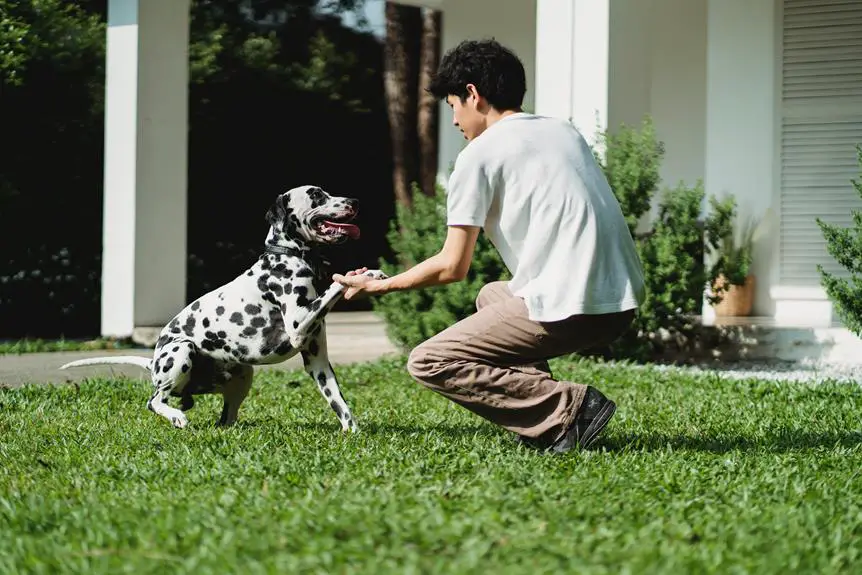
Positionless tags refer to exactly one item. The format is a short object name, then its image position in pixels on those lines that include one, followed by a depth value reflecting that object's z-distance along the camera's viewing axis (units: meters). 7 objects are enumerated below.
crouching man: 4.91
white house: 9.80
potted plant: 9.80
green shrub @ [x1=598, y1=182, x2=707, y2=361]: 9.29
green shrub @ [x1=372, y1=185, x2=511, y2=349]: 9.81
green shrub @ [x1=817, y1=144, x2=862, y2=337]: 8.58
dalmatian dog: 5.54
